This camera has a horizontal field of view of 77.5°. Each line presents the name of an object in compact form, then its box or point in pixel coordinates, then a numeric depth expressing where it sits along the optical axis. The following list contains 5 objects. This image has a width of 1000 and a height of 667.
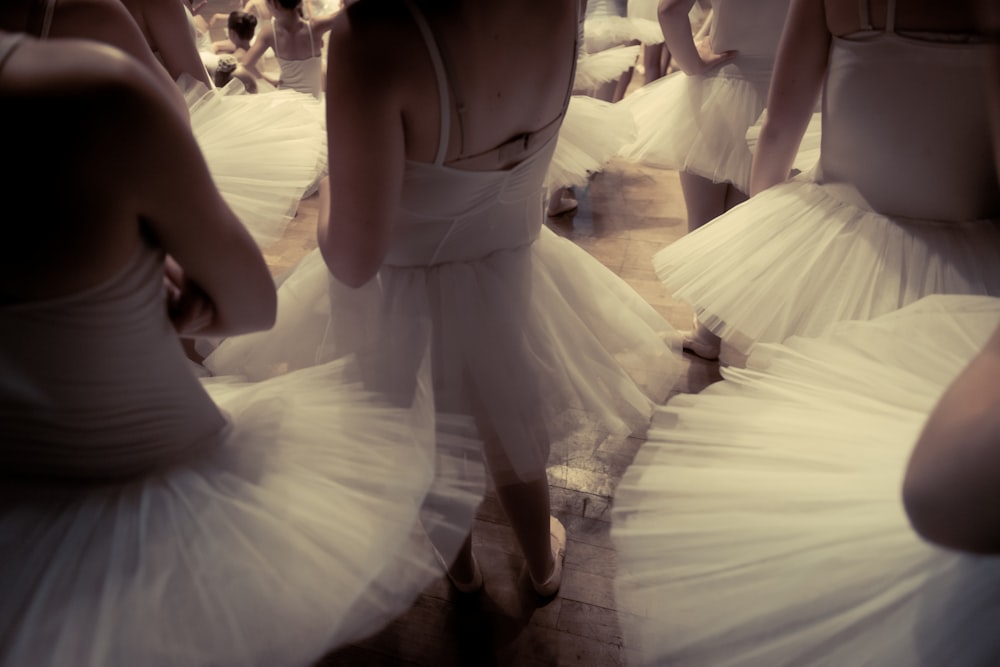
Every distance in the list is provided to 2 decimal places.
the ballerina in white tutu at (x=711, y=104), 1.82
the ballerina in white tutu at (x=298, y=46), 3.27
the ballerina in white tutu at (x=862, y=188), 0.99
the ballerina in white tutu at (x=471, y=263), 0.79
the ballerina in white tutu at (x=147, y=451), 0.56
